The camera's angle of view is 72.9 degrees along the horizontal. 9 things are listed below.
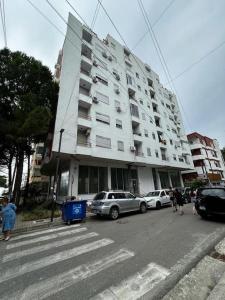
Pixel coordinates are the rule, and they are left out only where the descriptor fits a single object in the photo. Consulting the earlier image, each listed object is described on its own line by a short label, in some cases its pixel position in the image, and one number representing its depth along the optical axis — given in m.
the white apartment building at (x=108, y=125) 16.17
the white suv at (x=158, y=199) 14.32
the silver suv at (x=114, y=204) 10.07
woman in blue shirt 6.78
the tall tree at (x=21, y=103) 12.90
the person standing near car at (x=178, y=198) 11.18
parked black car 7.86
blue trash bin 9.28
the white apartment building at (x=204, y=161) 37.79
